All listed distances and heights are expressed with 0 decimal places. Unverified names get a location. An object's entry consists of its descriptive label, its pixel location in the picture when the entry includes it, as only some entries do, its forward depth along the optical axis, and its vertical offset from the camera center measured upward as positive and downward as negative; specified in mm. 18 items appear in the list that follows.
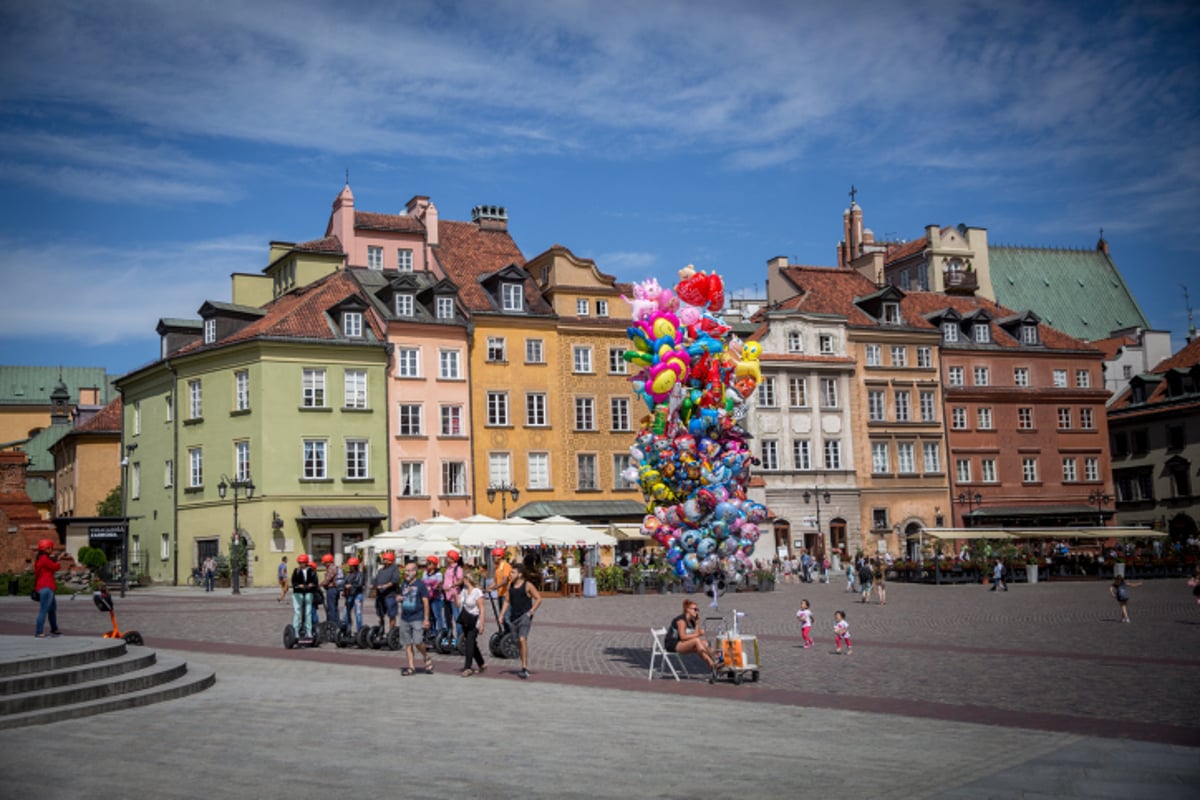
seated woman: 17297 -1455
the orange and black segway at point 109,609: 19141 -806
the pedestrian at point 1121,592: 26531 -1542
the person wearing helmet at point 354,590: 22656 -744
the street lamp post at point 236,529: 42594 +1033
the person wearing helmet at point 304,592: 21641 -714
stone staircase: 13195 -1489
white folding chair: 17562 -1890
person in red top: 19516 -358
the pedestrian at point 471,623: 18281 -1187
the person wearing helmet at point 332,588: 22828 -693
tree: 62188 +2941
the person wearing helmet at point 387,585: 21656 -639
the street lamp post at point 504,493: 49719 +2348
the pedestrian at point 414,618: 18781 -1111
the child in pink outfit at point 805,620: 21734 -1569
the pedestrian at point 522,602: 17828 -885
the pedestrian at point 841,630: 20812 -1715
